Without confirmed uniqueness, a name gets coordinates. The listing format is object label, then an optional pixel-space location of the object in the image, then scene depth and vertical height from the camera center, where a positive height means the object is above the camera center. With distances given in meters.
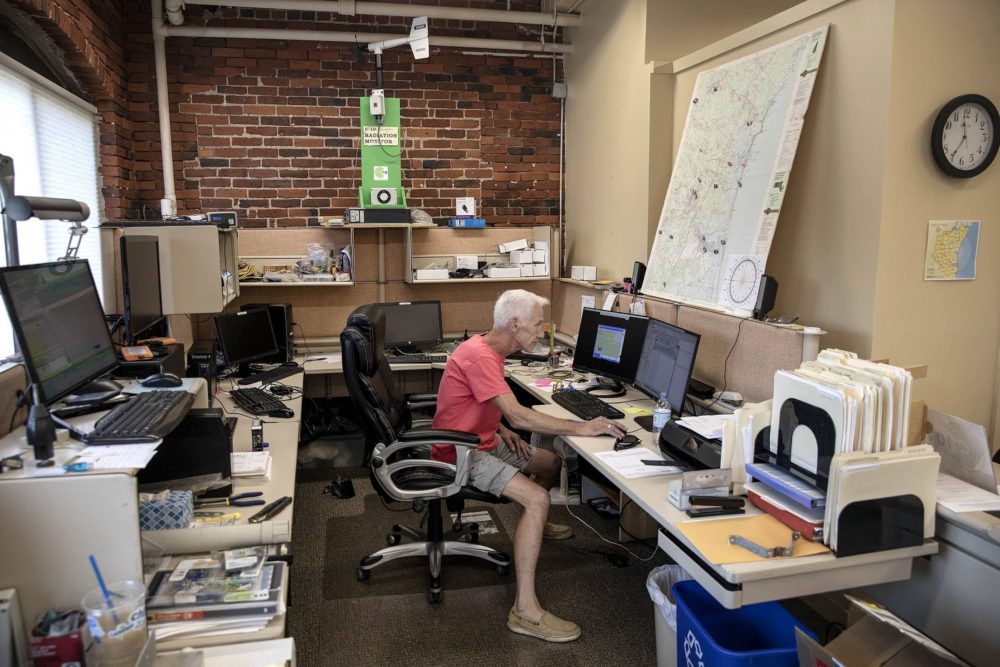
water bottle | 2.74 -0.72
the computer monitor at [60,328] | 1.67 -0.27
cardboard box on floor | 1.61 -0.97
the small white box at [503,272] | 4.98 -0.29
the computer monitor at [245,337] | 3.99 -0.64
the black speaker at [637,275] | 3.81 -0.23
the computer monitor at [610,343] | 3.34 -0.55
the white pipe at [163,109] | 4.56 +0.81
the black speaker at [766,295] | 2.77 -0.24
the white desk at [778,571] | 1.69 -0.85
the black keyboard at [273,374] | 3.88 -0.83
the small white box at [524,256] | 5.02 -0.17
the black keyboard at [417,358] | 4.40 -0.81
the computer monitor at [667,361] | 2.80 -0.54
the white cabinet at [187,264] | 3.03 -0.15
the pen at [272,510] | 1.97 -0.81
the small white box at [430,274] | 4.86 -0.30
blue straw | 1.37 -0.72
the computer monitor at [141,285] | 2.50 -0.22
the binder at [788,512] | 1.81 -0.75
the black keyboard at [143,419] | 1.61 -0.47
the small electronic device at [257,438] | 2.58 -0.77
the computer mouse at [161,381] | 2.20 -0.48
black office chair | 2.71 -0.91
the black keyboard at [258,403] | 3.22 -0.82
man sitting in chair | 2.65 -0.77
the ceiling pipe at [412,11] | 4.61 +1.52
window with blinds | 2.95 +0.37
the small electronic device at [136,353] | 2.40 -0.43
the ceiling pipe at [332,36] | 4.71 +1.36
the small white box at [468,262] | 5.02 -0.22
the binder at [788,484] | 1.83 -0.68
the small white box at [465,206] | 5.11 +0.19
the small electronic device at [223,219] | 3.58 +0.05
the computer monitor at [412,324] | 4.73 -0.64
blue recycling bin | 1.84 -1.15
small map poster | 2.63 -0.05
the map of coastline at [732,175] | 2.90 +0.27
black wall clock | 2.55 +0.37
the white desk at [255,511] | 1.77 -0.81
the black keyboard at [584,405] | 2.99 -0.77
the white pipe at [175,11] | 4.48 +1.41
